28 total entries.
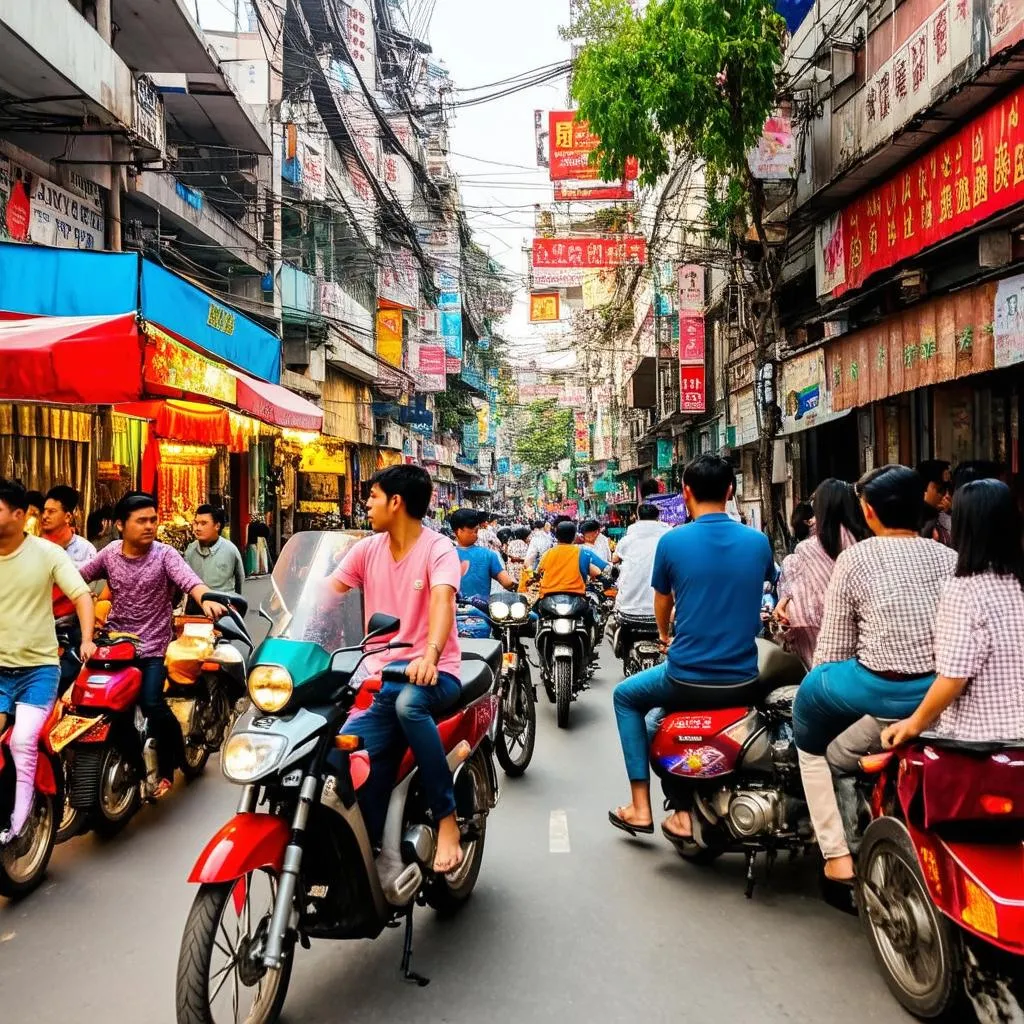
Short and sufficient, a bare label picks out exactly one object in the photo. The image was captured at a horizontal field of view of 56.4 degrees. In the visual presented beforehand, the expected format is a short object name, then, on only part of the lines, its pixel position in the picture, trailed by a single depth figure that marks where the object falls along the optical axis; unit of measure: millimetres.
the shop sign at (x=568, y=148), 20781
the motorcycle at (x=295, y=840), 2871
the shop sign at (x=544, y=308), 31188
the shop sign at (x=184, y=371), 6839
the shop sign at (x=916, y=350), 8578
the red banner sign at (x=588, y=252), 18562
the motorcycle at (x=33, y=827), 4340
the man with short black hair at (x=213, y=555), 7188
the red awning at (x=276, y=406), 9445
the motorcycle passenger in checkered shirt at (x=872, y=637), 3402
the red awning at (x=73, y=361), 6102
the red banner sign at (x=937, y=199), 8492
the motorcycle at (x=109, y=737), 5008
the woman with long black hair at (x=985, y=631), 2912
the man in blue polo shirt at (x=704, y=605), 4414
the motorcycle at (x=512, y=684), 6656
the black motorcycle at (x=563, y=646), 8055
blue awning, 7586
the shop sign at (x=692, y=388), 24750
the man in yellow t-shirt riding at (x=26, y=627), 4473
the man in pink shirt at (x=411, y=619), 3543
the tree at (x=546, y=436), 80188
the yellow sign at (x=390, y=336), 34562
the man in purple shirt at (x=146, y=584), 5531
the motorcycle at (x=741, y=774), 4195
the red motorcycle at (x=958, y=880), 2801
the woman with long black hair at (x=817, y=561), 4750
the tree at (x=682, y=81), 11891
